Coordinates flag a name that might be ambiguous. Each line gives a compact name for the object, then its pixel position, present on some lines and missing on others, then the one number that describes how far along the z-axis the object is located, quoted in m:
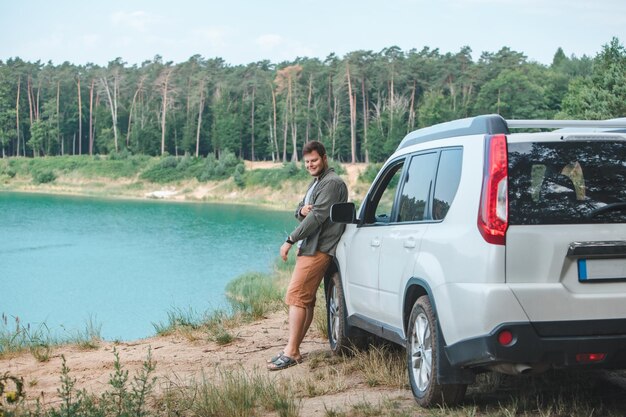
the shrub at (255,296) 12.35
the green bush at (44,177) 96.25
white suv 4.71
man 7.84
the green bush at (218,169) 89.38
